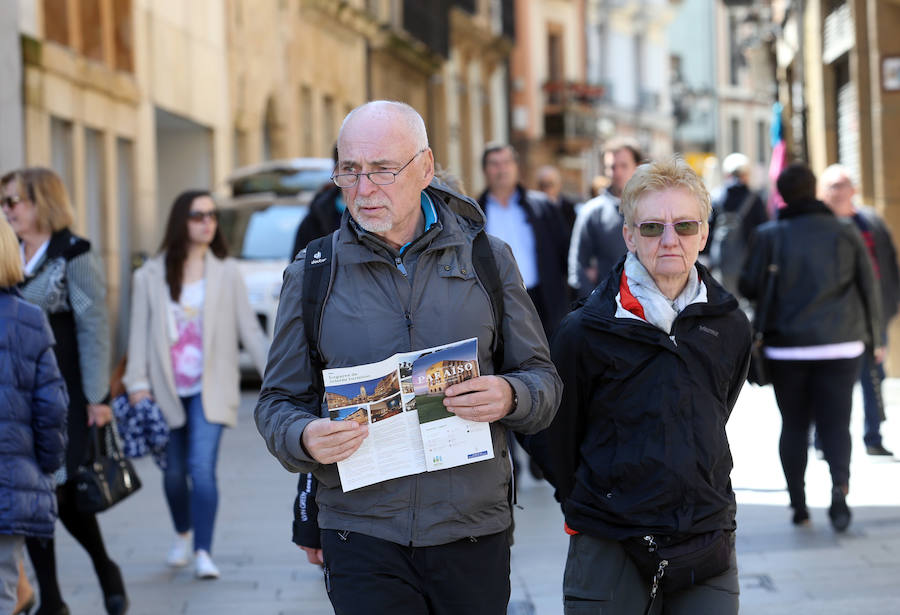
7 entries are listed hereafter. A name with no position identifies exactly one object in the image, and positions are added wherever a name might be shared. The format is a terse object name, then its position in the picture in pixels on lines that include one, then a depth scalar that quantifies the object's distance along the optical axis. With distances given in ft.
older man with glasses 25.89
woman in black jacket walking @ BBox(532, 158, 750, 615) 27.71
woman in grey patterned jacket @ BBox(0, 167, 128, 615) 45.88
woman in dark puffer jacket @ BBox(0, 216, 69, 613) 35.75
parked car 110.34
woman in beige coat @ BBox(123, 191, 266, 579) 51.88
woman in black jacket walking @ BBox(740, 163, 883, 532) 54.74
